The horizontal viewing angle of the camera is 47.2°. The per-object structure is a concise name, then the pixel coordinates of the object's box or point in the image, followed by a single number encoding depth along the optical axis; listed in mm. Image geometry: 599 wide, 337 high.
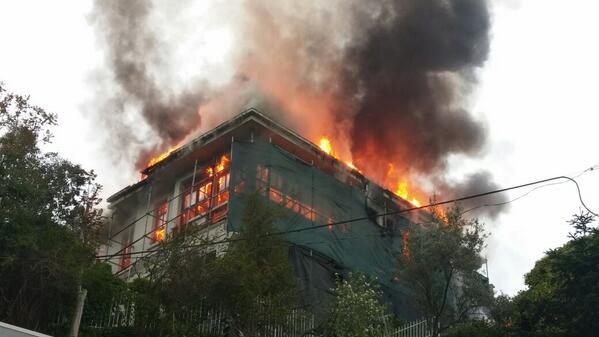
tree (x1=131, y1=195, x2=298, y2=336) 16938
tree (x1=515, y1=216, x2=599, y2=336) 17516
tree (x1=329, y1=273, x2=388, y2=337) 18953
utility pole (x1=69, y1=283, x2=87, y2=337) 16406
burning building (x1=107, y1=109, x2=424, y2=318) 24609
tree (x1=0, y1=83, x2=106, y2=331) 16453
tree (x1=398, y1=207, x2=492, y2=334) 22312
